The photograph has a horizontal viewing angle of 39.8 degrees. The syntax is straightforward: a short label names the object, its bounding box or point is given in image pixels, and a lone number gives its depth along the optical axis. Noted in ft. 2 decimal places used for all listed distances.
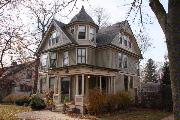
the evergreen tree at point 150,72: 241.57
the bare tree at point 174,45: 16.87
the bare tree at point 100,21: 171.90
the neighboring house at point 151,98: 93.09
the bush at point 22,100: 110.44
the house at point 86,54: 93.45
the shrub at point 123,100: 83.21
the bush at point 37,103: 84.94
